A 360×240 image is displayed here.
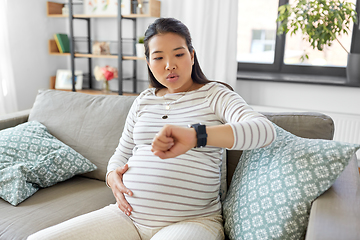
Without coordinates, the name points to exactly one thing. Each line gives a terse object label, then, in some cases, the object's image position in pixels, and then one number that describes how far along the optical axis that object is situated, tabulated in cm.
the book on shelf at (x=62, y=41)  334
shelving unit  293
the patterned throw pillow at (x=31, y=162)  133
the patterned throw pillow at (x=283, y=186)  90
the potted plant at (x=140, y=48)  298
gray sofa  82
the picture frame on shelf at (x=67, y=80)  337
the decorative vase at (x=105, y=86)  327
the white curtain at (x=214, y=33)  277
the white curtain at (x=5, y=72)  292
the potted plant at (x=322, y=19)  236
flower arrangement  316
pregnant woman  96
